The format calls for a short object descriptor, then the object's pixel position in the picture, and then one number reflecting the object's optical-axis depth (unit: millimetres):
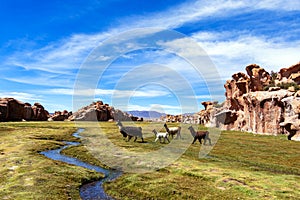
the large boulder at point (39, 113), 158488
